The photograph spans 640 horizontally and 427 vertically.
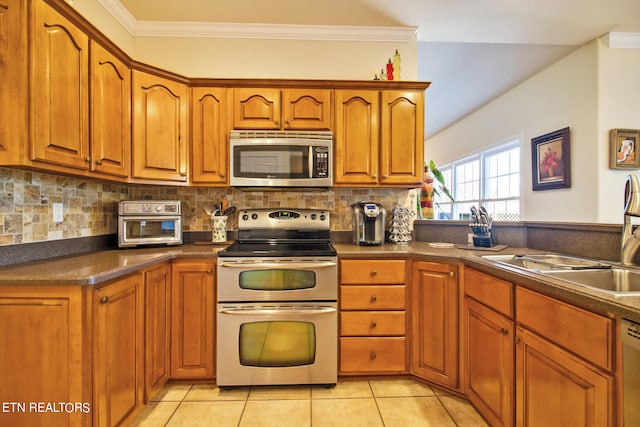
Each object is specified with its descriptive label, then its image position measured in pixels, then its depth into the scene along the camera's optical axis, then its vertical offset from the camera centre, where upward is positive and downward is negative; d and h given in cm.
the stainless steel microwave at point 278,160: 211 +39
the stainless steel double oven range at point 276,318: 182 -68
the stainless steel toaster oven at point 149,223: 198 -7
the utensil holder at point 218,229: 228 -13
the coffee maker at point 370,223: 217 -8
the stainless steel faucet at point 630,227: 135 -7
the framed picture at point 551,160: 317 +62
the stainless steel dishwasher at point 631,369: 81 -46
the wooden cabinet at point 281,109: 218 +80
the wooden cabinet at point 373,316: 190 -69
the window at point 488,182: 425 +53
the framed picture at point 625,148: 271 +62
